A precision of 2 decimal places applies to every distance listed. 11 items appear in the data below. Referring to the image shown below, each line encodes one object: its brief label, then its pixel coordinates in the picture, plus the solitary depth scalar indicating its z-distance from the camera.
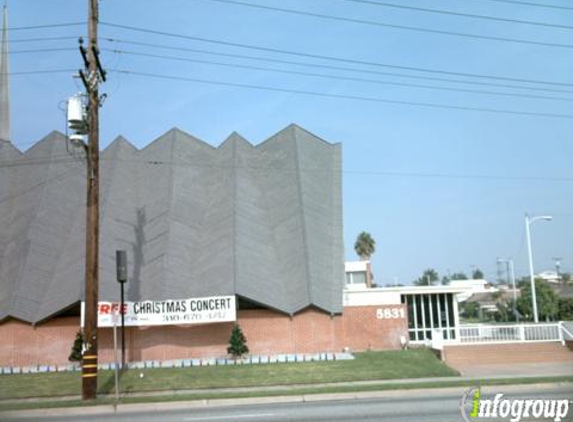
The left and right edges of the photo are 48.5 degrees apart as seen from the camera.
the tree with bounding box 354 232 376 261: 86.88
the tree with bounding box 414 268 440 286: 161.25
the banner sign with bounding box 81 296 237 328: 28.84
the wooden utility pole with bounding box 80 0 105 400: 18.89
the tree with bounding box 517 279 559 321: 61.59
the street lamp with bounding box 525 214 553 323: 38.35
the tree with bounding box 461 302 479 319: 113.19
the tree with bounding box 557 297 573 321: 64.31
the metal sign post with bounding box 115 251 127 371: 20.81
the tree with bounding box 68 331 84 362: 27.86
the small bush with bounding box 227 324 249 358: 28.94
